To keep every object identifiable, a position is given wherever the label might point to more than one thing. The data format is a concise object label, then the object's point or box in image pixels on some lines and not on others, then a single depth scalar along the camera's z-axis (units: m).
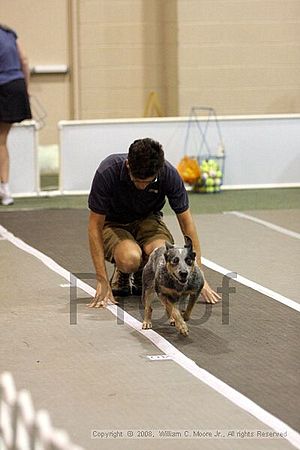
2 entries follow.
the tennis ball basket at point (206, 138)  17.80
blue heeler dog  8.08
